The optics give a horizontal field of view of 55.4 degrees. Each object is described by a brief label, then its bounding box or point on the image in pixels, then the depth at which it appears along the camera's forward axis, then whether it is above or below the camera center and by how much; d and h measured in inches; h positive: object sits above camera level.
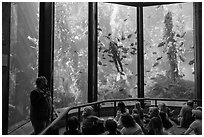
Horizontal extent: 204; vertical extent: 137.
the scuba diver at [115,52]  298.5 +30.8
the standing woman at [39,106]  111.6 -19.9
